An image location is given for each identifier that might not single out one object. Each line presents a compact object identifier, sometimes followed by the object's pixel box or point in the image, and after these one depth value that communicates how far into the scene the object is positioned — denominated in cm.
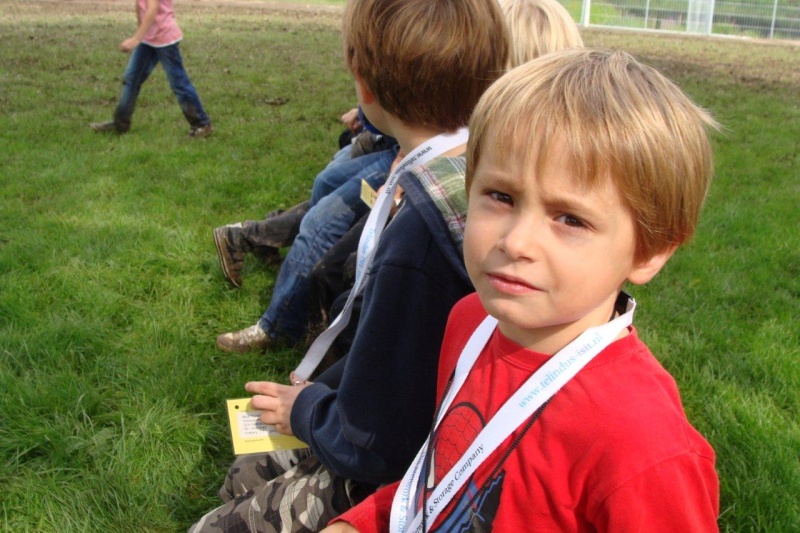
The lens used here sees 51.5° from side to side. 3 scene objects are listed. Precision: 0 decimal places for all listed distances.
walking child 688
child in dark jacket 191
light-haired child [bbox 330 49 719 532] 132
